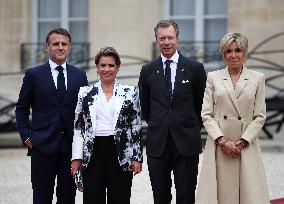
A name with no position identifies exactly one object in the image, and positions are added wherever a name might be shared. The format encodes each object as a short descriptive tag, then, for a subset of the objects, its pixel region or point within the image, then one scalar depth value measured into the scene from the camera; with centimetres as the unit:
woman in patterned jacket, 890
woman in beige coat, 889
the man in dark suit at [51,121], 924
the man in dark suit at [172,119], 934
